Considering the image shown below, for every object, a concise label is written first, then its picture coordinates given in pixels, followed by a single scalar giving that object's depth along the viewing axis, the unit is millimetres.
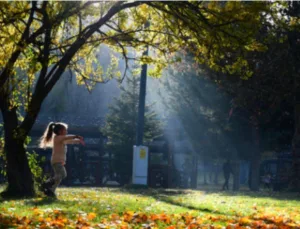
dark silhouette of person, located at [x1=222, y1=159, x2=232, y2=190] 35653
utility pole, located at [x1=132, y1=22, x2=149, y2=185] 25078
